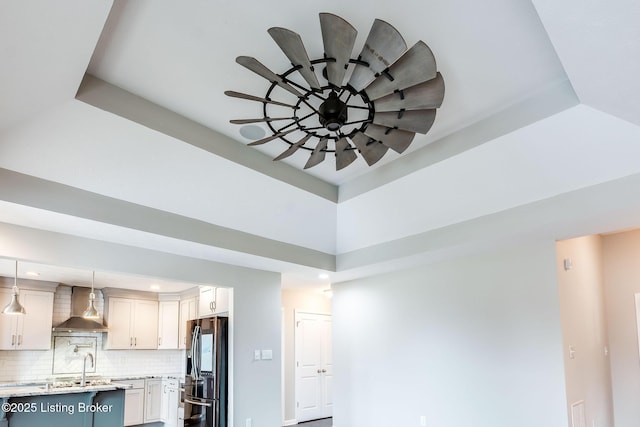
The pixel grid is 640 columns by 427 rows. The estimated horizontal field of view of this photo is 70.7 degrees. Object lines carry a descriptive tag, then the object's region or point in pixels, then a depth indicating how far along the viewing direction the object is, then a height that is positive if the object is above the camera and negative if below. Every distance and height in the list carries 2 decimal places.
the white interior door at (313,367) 8.05 -1.20
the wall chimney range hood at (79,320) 7.02 -0.24
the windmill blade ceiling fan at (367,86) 2.43 +1.30
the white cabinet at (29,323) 6.56 -0.27
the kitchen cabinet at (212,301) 5.91 +0.02
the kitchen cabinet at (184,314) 7.83 -0.20
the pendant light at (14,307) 5.06 -0.02
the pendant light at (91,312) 5.95 -0.10
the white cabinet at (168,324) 8.05 -0.37
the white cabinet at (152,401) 7.19 -1.58
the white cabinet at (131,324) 7.63 -0.35
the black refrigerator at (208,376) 5.34 -0.88
